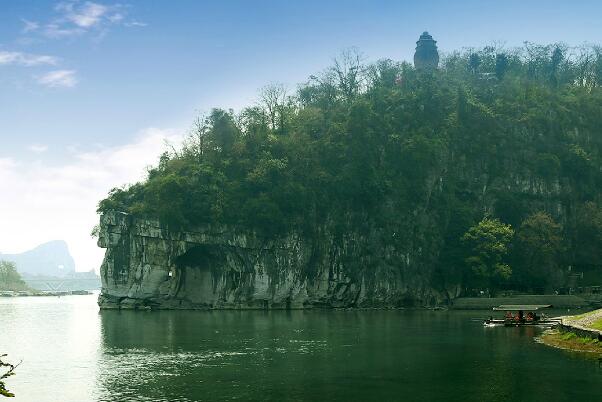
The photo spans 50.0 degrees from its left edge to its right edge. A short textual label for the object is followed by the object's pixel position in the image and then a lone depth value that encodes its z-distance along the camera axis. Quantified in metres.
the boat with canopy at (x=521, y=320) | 73.81
